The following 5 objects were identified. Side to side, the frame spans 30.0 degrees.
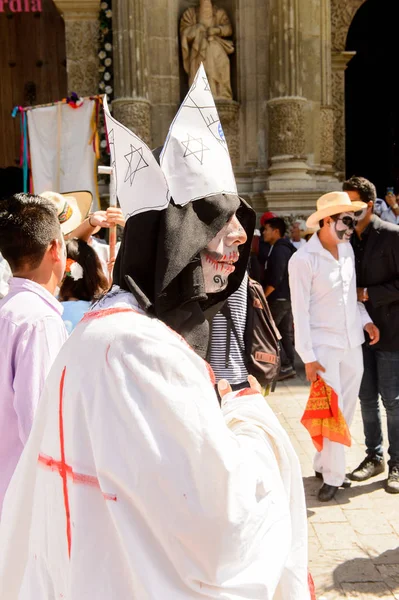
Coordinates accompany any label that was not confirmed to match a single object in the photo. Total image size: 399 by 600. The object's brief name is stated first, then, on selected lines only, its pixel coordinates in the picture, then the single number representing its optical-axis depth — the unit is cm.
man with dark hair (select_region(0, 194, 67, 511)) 238
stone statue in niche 1054
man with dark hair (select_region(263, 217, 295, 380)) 844
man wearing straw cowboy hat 481
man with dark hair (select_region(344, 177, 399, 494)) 500
